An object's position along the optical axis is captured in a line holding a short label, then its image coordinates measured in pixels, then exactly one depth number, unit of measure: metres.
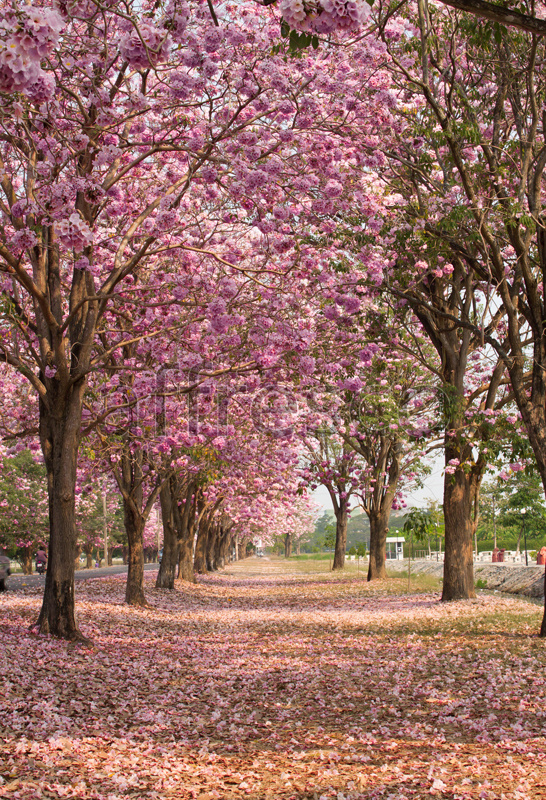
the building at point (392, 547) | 133.40
